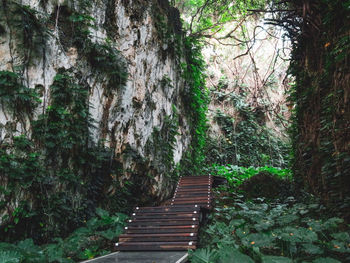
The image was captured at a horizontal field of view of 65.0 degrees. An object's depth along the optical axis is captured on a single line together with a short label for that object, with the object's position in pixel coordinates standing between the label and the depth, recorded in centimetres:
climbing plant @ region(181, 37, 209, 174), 888
